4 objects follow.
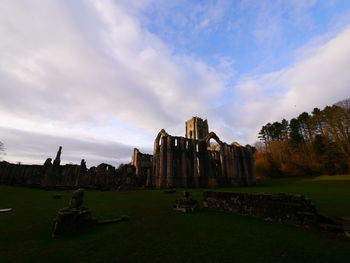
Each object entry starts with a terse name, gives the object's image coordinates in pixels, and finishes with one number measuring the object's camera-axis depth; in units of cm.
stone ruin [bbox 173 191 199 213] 854
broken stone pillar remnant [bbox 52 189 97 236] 514
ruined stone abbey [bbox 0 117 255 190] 2375
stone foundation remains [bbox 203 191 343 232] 551
